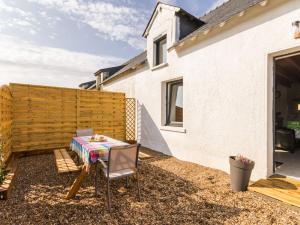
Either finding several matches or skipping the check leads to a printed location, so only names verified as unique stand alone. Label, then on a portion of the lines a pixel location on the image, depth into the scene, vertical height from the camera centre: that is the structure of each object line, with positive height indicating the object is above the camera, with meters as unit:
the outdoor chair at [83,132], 5.53 -0.65
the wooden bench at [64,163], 3.44 -1.14
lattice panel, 9.34 -0.27
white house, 3.78 +0.91
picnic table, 3.23 -0.81
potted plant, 3.43 -1.17
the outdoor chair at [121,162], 3.02 -0.91
